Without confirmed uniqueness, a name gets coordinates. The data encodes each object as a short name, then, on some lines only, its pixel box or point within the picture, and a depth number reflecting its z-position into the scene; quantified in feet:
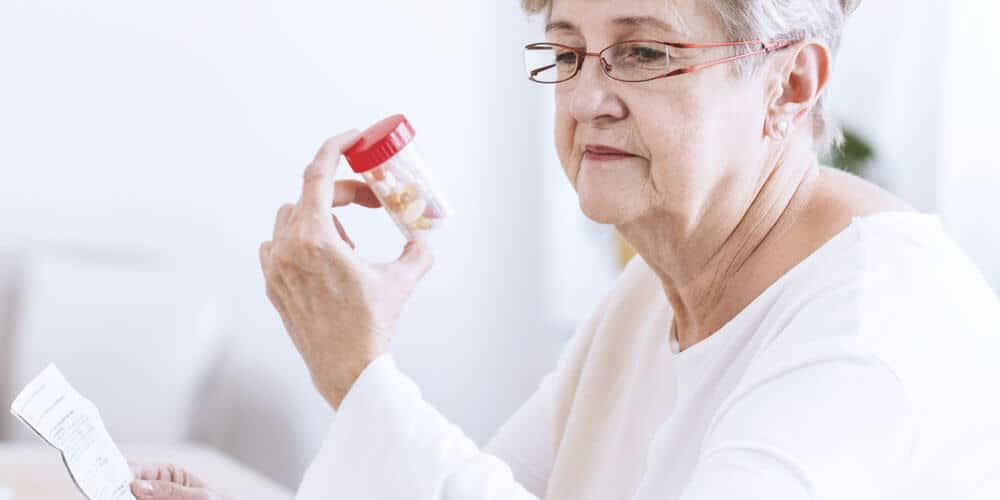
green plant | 9.81
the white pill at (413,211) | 4.80
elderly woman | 4.06
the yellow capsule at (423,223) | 4.82
